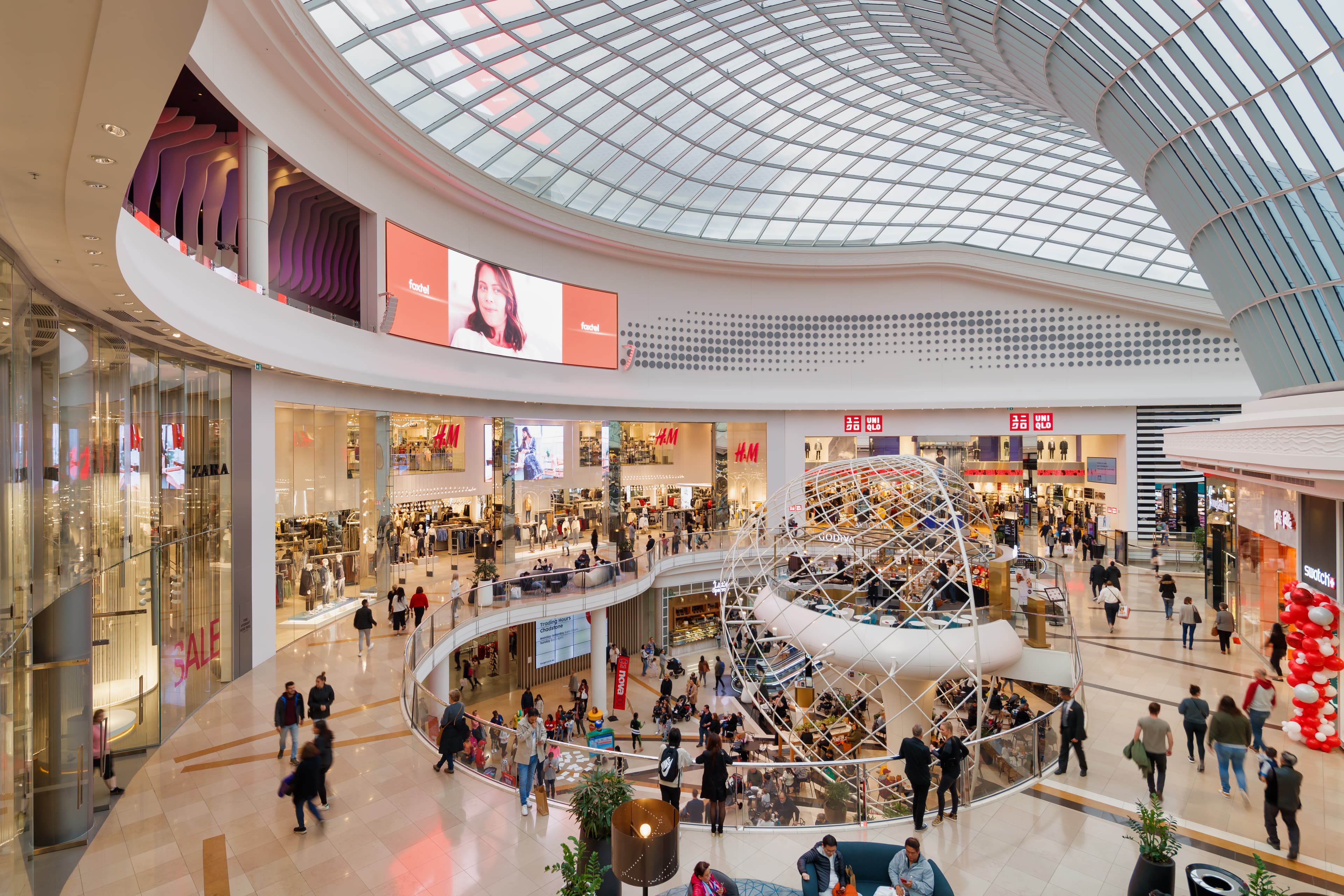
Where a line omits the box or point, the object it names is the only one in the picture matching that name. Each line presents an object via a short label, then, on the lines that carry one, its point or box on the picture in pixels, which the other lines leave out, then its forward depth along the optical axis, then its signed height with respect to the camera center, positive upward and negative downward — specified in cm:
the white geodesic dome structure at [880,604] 1334 -354
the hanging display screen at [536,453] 2520 -4
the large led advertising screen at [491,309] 2077 +506
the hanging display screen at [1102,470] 3044 -117
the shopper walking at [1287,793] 759 -393
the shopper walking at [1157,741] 884 -386
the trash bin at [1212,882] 610 -398
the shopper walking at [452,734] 951 -393
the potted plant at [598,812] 679 -359
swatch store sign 1057 -163
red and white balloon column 1030 -344
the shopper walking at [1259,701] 987 -375
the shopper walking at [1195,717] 963 -389
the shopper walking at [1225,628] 1480 -401
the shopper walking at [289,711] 971 -366
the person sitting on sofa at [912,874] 631 -400
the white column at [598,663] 2116 -666
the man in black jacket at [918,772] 809 -386
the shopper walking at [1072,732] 958 -405
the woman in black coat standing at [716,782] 812 -397
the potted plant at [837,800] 838 -431
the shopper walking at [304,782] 792 -381
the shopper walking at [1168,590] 1791 -385
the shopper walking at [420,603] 1617 -356
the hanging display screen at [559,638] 2283 -633
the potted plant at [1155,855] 643 -392
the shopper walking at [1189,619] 1530 -394
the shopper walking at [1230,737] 890 -387
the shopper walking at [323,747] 837 -360
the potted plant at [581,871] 545 -353
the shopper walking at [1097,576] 1956 -382
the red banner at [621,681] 2084 -711
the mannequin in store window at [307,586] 1738 -335
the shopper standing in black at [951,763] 829 -385
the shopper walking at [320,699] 1032 -371
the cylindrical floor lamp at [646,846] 577 -337
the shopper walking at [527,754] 857 -381
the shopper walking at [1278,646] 1341 -402
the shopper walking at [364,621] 1451 -355
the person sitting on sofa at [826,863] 652 -398
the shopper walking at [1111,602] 1733 -401
